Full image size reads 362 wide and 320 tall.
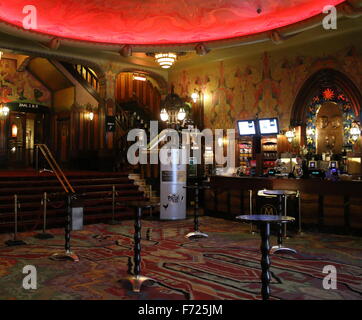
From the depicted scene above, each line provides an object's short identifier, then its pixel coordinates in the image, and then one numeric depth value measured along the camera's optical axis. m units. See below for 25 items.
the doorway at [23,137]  16.50
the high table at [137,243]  4.39
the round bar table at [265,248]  3.66
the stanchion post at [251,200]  8.40
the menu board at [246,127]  12.50
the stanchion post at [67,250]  5.64
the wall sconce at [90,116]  16.14
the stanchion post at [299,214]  7.86
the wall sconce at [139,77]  17.74
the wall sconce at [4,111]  15.66
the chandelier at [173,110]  12.76
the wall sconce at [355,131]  10.37
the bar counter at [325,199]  7.44
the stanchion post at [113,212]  9.08
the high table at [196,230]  7.35
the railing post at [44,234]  7.43
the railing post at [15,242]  6.78
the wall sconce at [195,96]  14.21
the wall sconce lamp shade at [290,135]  11.55
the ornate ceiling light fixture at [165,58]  11.26
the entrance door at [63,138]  16.66
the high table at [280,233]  6.11
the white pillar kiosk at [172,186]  9.48
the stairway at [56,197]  8.45
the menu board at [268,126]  11.88
